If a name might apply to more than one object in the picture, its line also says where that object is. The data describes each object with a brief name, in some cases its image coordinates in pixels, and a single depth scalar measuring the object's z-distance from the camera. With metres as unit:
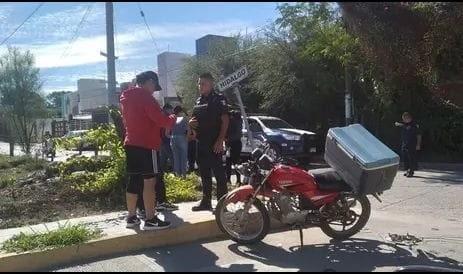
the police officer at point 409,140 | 13.90
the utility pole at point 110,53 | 13.38
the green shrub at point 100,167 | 8.95
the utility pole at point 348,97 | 19.33
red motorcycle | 6.59
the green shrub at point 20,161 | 19.31
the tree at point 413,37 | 5.14
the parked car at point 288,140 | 17.64
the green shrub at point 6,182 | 11.68
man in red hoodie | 6.68
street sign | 9.12
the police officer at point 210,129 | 7.62
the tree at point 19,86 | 34.22
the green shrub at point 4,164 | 18.96
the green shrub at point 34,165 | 16.32
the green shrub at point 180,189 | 8.89
